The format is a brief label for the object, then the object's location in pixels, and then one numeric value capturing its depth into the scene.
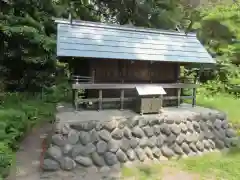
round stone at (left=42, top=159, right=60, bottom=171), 6.49
